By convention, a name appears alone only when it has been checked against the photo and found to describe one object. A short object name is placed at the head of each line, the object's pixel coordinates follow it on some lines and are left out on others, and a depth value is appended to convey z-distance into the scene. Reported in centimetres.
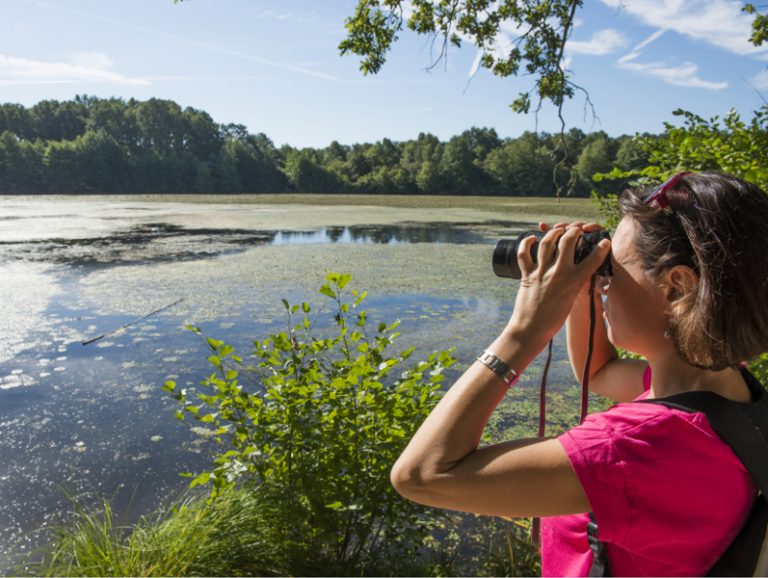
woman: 68
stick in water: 636
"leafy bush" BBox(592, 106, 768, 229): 240
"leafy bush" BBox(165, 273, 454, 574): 213
